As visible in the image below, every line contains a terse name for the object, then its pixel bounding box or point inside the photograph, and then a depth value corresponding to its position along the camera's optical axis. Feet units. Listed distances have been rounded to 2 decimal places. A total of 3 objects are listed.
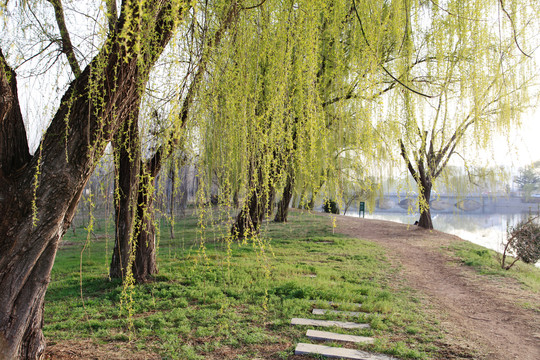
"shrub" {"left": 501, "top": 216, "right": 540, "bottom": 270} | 25.45
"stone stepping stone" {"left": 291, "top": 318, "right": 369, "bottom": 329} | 10.16
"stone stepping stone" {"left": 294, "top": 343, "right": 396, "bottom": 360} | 8.46
